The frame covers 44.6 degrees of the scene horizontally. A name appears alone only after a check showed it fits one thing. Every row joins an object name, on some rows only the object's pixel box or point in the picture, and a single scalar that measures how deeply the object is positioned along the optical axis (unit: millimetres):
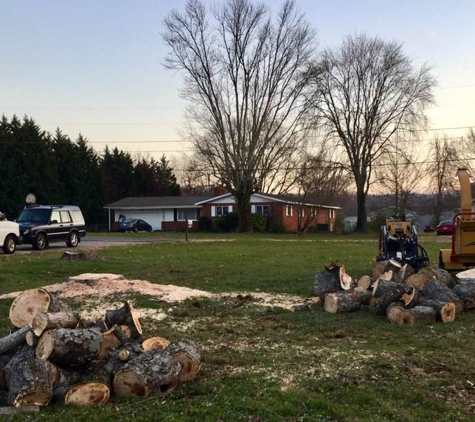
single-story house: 58312
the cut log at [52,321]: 5980
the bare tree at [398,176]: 52750
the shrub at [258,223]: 51603
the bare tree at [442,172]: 63031
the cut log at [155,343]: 6438
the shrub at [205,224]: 55844
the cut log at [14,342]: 6141
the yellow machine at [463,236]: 12906
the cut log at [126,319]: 7168
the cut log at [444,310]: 9055
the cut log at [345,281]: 11352
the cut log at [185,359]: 5922
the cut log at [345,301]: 10026
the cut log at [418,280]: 10426
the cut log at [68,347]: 5695
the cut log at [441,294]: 9547
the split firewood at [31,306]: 6915
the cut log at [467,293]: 9977
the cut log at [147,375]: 5523
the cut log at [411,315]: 8875
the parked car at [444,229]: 49156
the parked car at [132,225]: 56469
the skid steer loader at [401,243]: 14758
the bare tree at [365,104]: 51812
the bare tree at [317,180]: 52316
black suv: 24438
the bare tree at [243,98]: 49000
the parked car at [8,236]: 22031
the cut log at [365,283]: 10955
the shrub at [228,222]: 52938
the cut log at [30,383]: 5254
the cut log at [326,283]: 11336
